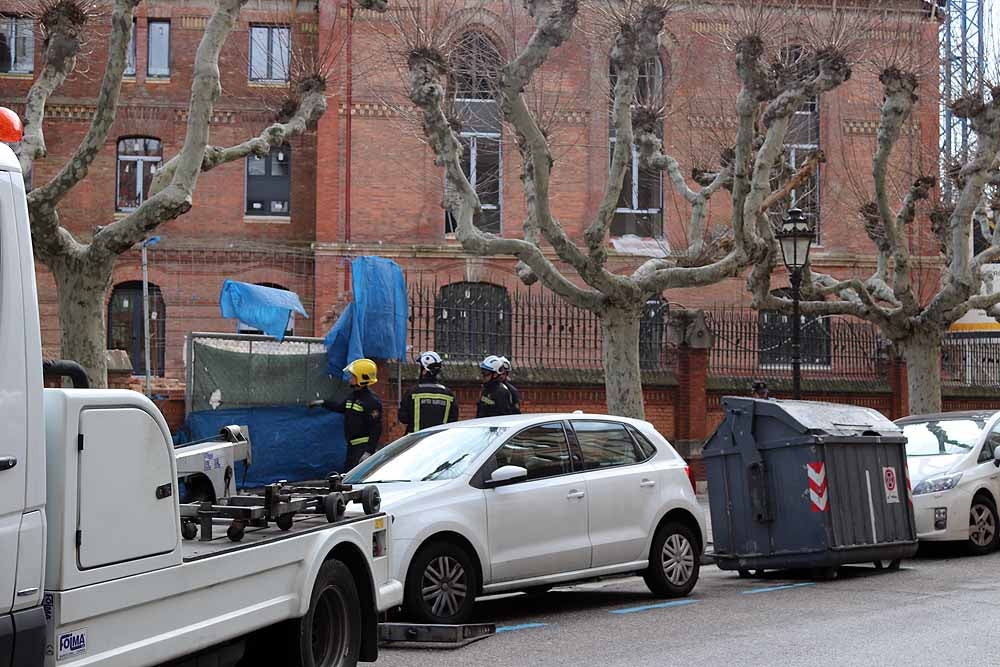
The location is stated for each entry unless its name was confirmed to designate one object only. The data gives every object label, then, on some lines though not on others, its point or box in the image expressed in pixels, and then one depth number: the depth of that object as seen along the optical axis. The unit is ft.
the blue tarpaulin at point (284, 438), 57.21
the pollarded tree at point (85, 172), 44.04
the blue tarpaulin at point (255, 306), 59.28
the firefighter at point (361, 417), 48.11
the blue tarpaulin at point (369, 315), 58.80
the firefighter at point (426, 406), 48.85
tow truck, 15.85
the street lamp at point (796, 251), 61.21
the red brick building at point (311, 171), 106.42
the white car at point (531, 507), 32.60
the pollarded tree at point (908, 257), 65.36
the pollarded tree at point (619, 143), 53.57
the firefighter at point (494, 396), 49.75
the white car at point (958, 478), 48.98
